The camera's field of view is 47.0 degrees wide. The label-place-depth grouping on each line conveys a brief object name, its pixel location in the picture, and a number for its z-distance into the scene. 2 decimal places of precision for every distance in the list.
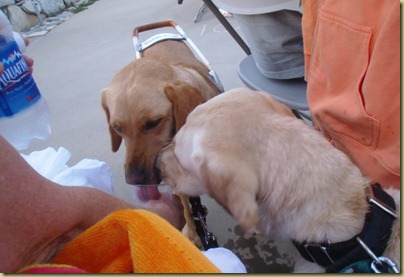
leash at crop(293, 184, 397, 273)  0.39
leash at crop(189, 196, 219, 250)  0.72
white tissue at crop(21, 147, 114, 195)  0.63
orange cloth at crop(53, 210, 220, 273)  0.37
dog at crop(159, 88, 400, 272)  0.41
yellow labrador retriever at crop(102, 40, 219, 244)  0.69
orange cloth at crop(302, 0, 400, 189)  0.42
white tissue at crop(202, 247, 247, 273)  0.42
